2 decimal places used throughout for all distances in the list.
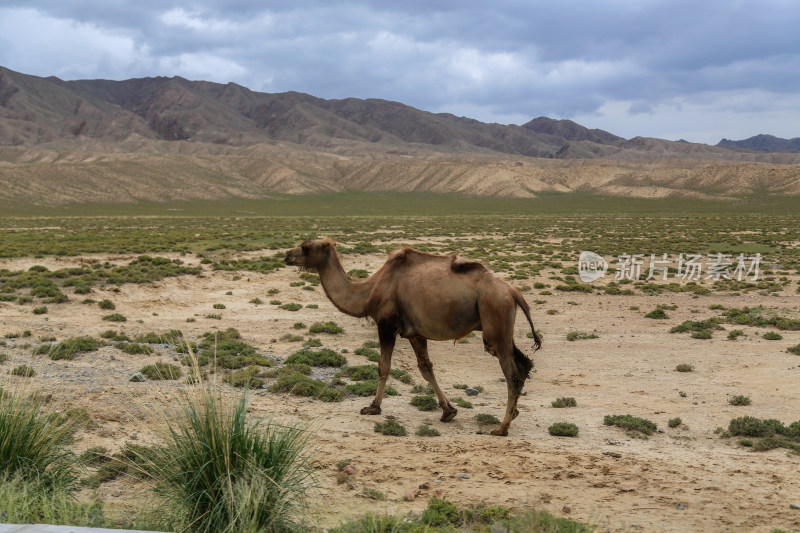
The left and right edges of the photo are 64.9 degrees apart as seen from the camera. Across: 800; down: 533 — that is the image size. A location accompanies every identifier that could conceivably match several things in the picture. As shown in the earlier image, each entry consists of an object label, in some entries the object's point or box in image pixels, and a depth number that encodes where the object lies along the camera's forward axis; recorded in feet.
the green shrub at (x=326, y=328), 55.11
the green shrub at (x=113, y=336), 48.06
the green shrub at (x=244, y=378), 36.86
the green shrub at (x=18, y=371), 34.91
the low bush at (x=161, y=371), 37.82
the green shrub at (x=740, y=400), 35.87
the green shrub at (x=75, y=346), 41.81
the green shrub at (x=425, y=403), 35.09
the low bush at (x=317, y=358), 43.55
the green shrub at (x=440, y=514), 19.86
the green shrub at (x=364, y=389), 37.63
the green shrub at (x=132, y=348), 44.01
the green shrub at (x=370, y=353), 46.42
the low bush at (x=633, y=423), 31.48
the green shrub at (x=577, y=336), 55.72
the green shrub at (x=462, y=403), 35.40
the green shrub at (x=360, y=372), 40.73
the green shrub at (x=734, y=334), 54.01
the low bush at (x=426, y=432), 30.48
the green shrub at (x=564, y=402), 36.06
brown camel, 30.58
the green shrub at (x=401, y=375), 41.14
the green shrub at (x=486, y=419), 32.65
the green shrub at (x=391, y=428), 30.42
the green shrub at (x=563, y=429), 30.86
